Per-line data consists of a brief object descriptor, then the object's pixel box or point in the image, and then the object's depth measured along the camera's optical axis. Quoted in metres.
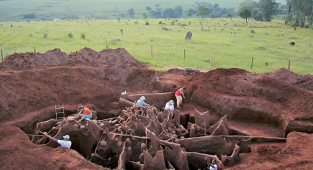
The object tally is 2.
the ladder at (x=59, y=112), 12.81
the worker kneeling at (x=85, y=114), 11.20
